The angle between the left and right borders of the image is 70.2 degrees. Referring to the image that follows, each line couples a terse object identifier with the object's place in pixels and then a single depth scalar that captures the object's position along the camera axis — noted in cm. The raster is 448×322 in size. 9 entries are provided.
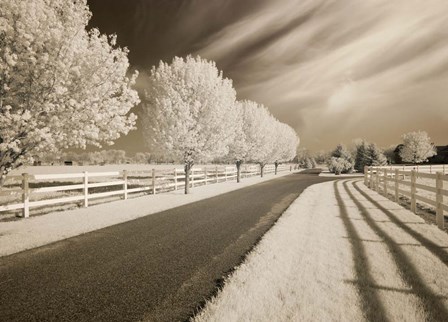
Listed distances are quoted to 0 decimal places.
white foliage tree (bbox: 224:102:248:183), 3331
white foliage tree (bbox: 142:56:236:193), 2002
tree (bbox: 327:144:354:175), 5919
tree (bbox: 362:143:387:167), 5920
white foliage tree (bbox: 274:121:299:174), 5144
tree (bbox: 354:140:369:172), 6140
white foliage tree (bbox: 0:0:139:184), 756
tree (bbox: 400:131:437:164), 9462
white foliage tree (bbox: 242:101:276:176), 3719
